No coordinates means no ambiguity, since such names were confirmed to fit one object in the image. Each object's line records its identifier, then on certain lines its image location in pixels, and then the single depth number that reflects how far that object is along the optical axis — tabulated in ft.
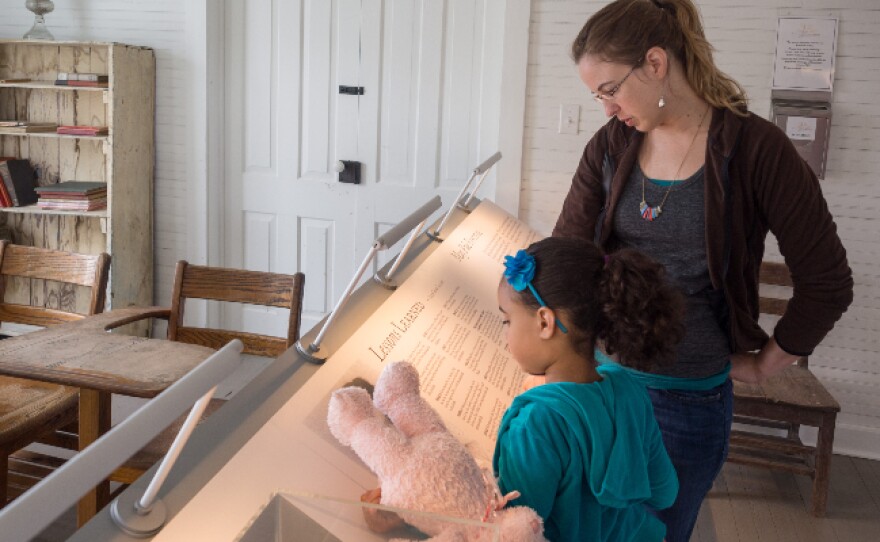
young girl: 3.63
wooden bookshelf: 14.49
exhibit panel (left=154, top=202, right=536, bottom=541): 2.81
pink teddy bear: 2.94
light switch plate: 12.84
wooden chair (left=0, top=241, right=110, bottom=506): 8.46
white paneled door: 13.79
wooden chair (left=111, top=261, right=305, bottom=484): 9.44
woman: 4.96
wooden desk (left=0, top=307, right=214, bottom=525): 7.34
